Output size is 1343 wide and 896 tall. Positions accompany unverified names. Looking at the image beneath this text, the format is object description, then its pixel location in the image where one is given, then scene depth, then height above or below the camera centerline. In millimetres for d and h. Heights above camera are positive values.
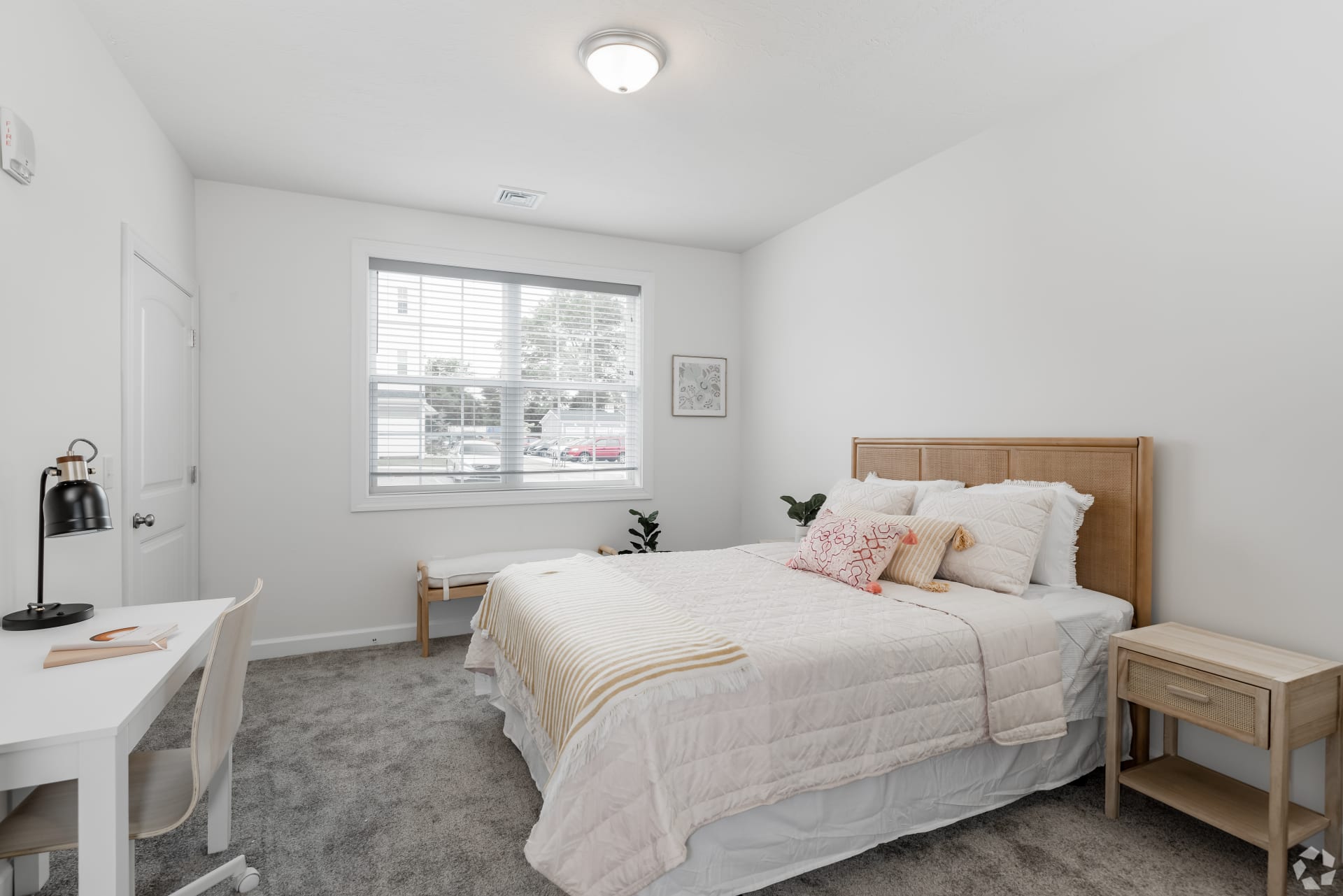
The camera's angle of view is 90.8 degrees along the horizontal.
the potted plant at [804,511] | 3865 -400
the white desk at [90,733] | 1132 -519
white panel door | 2693 +25
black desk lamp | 1710 -199
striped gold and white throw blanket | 1636 -590
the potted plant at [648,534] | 4570 -647
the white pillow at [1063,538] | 2541 -362
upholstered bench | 3766 -794
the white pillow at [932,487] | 3053 -200
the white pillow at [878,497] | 3049 -257
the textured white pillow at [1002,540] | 2465 -366
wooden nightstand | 1757 -759
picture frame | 4836 +415
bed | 1570 -803
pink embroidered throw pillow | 2578 -433
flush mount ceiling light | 2301 +1366
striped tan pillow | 2562 -440
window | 4082 +377
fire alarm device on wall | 1724 +781
